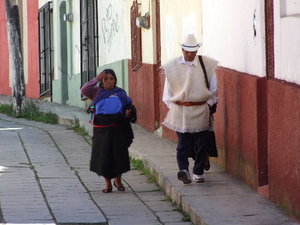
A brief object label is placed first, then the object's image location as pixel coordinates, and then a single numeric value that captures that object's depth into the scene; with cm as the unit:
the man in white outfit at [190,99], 2103
